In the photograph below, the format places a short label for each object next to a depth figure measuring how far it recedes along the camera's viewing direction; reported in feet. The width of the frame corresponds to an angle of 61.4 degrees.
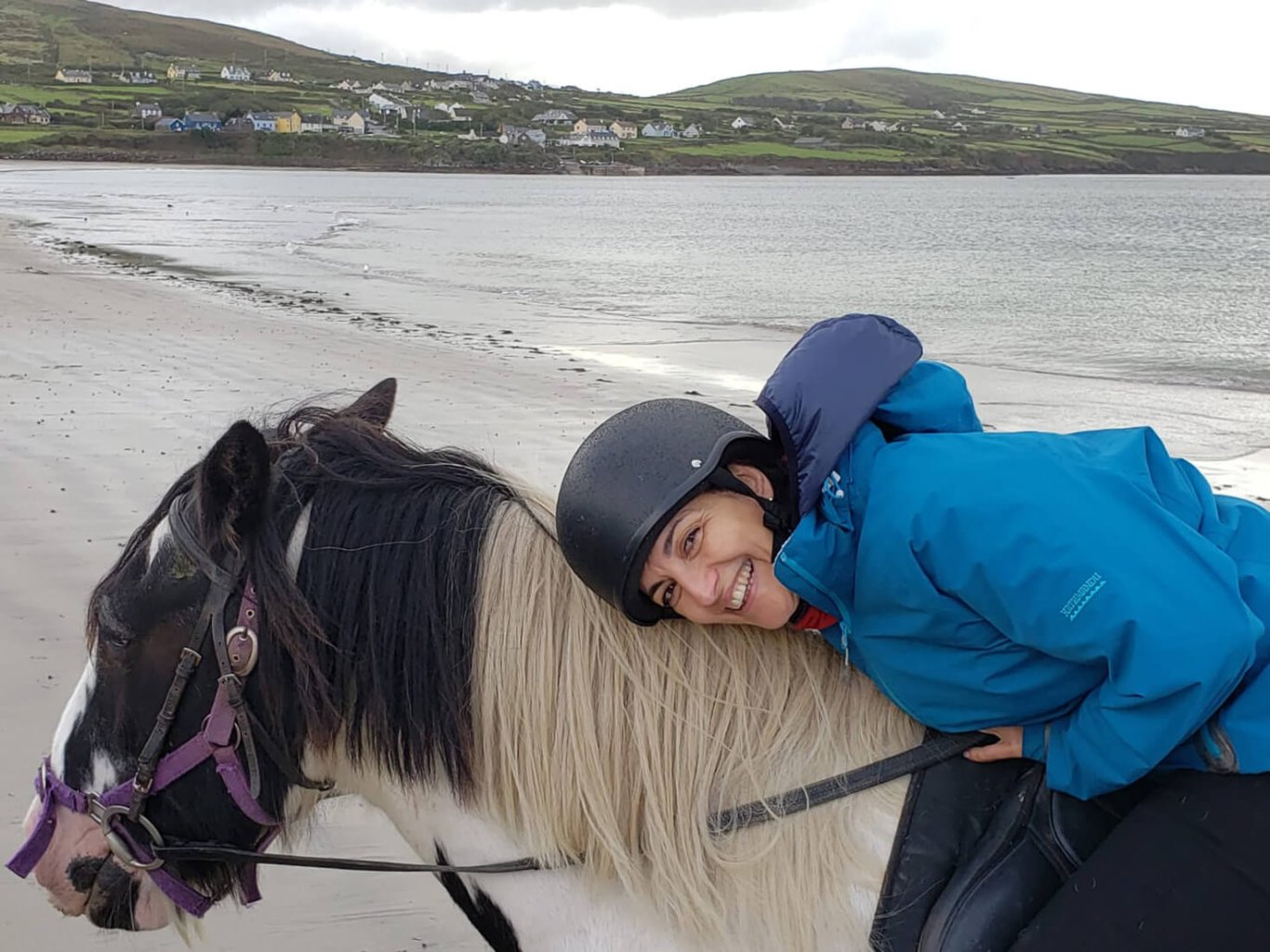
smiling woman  5.34
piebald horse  6.07
